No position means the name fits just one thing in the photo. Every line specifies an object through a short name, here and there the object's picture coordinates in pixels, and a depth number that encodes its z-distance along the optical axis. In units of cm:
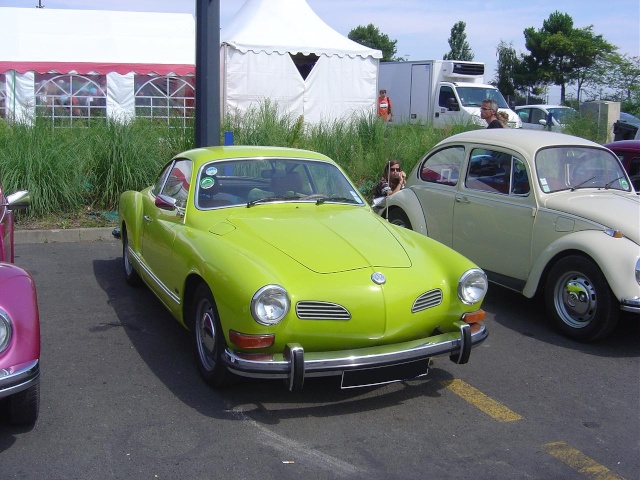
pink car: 354
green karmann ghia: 411
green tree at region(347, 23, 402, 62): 7406
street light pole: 910
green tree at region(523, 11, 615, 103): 4434
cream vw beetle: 566
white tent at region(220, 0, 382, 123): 1722
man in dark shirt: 982
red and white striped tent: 1753
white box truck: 2161
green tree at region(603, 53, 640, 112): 3690
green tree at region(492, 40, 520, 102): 4859
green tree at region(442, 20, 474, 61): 6156
